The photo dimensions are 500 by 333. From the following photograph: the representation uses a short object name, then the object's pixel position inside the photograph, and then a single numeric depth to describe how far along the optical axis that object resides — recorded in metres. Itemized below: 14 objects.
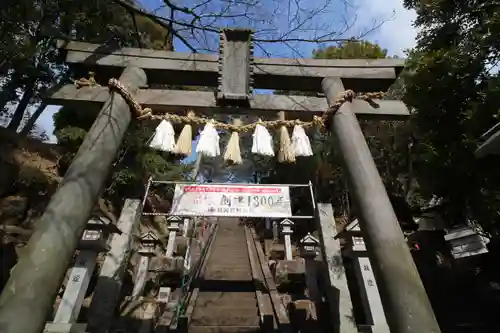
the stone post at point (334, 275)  5.70
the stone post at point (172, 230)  11.39
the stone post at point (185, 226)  14.73
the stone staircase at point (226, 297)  6.93
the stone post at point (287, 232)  11.38
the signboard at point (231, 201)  6.81
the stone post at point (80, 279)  5.33
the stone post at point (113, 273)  5.83
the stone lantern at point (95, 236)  6.50
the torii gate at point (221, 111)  2.75
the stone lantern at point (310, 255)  7.77
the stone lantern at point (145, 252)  8.98
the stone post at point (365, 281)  5.49
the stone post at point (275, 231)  18.08
